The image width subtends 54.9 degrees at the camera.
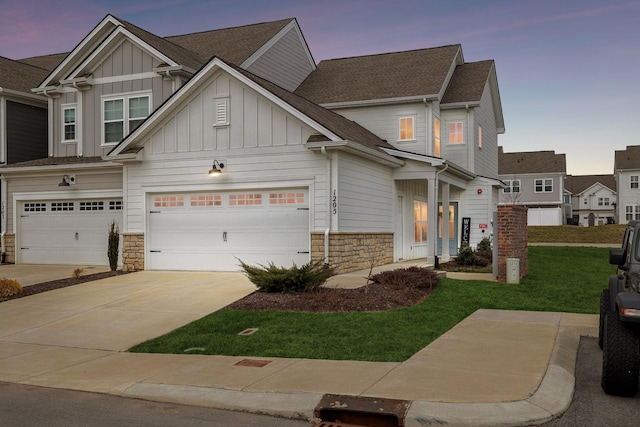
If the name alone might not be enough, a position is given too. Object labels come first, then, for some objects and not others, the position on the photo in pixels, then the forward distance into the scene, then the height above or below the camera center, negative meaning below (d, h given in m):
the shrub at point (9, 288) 14.39 -1.56
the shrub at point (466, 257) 19.86 -1.15
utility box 15.49 -1.22
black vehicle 6.27 -1.29
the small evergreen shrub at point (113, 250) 18.52 -0.85
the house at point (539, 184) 56.50 +3.52
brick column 15.91 -0.38
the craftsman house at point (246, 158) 17.05 +1.93
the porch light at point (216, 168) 17.45 +1.53
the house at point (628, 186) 56.06 +3.26
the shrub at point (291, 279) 13.20 -1.23
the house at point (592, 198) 67.50 +2.58
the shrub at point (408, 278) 13.87 -1.29
